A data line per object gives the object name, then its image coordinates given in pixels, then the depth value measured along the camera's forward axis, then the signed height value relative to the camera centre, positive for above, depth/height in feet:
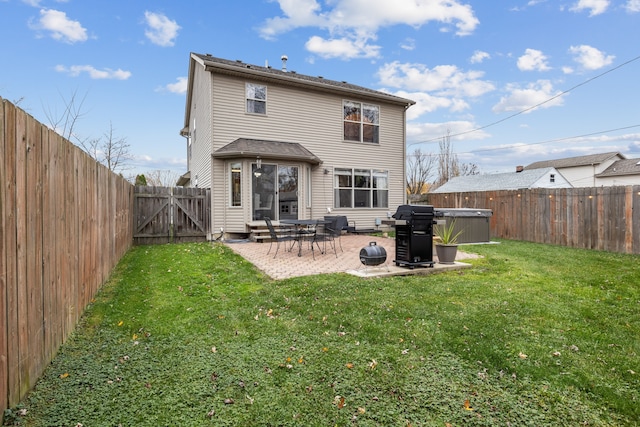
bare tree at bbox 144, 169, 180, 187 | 97.40 +10.74
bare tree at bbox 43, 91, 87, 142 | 24.32 +7.36
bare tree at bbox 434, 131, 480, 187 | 119.55 +17.24
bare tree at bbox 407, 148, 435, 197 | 115.55 +13.99
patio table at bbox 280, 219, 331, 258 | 26.45 -1.03
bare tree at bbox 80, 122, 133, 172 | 44.01 +8.99
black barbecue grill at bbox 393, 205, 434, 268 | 20.65 -1.46
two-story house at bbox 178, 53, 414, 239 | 35.73 +8.10
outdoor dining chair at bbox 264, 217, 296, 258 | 26.41 -2.04
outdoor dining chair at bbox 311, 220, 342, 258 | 26.44 -1.90
